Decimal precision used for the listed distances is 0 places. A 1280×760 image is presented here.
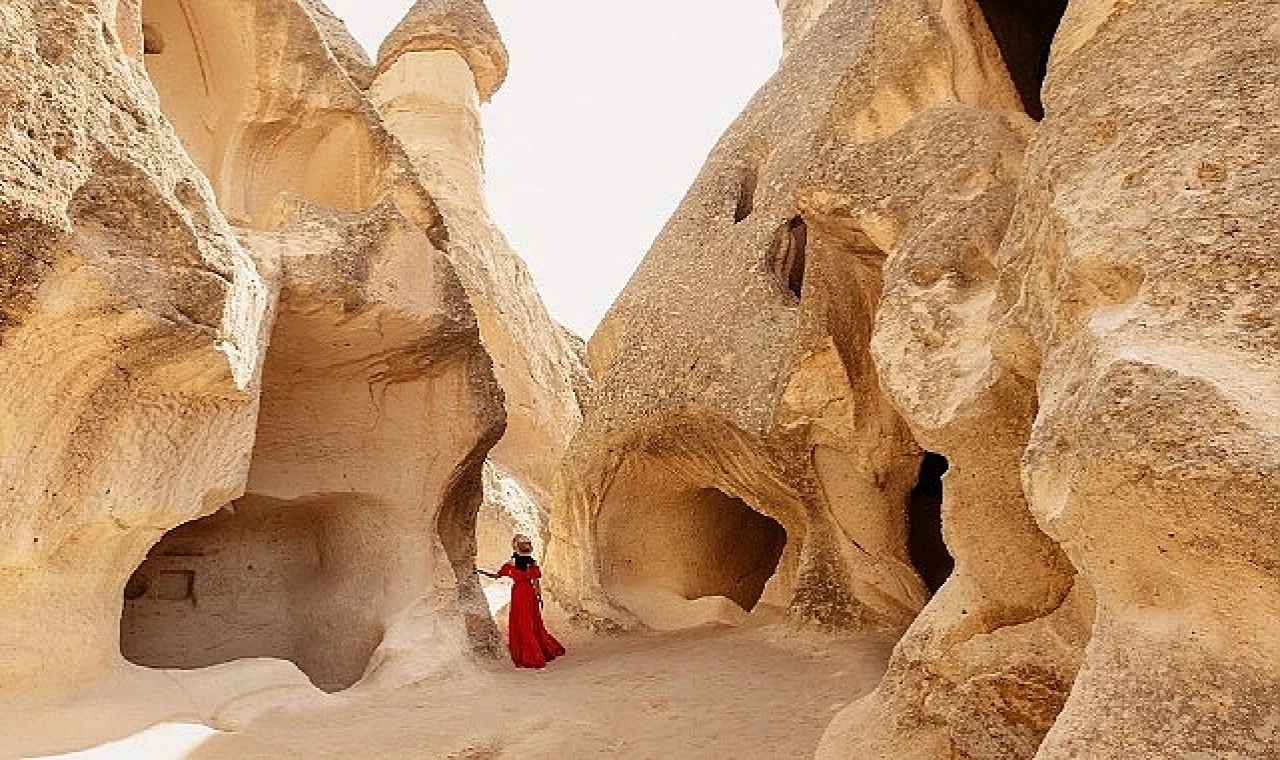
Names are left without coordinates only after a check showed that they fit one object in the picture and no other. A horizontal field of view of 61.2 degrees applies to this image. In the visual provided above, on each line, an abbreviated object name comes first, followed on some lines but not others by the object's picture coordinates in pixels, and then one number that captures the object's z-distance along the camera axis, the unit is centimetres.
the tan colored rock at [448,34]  1359
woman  619
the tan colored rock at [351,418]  589
